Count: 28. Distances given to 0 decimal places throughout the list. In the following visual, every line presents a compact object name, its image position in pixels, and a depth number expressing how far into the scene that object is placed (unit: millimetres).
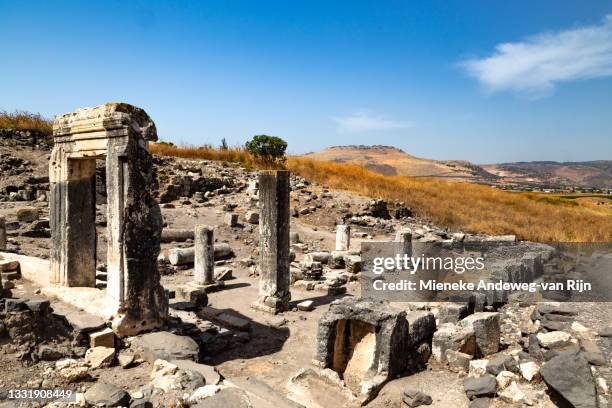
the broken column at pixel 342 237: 15453
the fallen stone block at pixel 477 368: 5977
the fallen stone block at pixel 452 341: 6512
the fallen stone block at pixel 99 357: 5229
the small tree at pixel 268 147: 28047
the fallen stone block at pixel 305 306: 9828
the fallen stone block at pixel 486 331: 6789
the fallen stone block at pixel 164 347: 5571
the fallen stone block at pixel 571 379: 4578
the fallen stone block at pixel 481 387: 5398
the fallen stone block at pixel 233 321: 8250
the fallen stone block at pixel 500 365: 5802
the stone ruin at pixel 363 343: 5977
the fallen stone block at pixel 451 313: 7832
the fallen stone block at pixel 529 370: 5469
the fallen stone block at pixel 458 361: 6293
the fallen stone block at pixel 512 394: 5129
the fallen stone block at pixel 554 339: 6012
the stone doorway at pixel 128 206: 5969
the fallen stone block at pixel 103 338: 5531
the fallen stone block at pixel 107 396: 4164
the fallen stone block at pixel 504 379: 5465
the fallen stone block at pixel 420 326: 6555
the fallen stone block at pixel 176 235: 14943
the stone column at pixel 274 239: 9789
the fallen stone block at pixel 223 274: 11789
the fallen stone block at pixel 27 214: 13634
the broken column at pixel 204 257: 11164
